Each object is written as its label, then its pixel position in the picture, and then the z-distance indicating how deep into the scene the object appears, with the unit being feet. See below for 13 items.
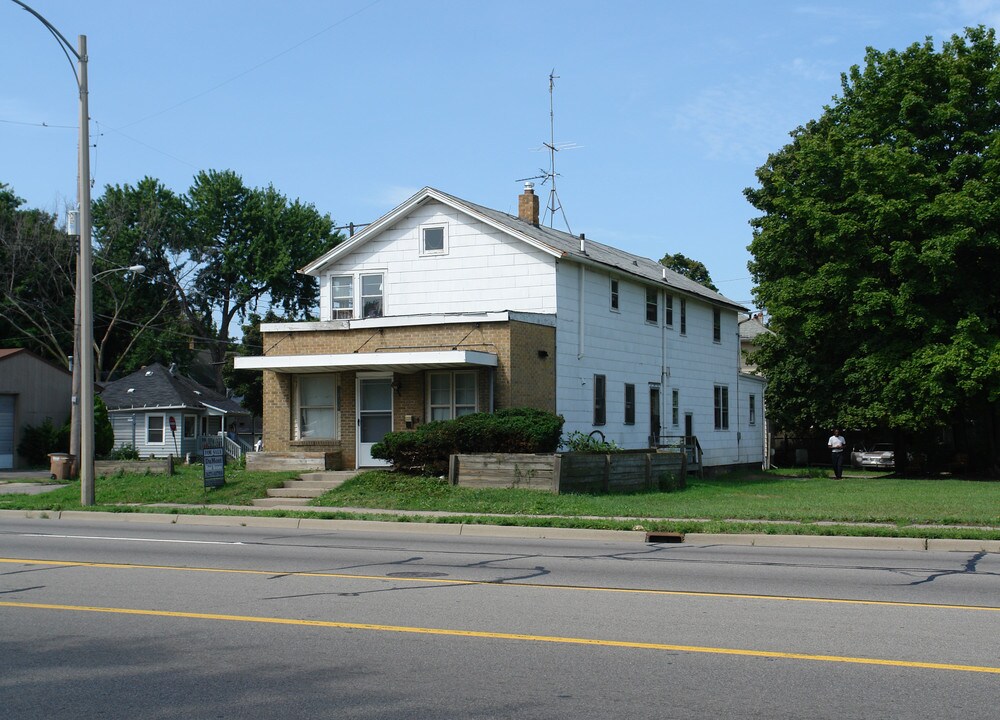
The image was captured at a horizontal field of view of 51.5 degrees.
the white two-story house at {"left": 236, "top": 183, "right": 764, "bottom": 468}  84.84
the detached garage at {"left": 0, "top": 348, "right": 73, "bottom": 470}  138.82
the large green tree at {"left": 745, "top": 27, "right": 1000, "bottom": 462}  106.73
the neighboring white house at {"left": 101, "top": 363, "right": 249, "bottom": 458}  168.14
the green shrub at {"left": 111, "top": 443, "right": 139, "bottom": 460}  137.69
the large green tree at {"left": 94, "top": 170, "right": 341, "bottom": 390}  205.46
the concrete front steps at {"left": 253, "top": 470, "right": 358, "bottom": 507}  74.13
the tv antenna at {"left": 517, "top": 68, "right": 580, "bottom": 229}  111.24
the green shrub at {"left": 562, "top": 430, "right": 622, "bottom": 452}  87.20
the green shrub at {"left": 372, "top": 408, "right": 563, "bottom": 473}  74.74
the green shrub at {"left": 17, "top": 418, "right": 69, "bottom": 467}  140.05
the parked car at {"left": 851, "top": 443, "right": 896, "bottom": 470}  156.04
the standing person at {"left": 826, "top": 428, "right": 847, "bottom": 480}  119.34
